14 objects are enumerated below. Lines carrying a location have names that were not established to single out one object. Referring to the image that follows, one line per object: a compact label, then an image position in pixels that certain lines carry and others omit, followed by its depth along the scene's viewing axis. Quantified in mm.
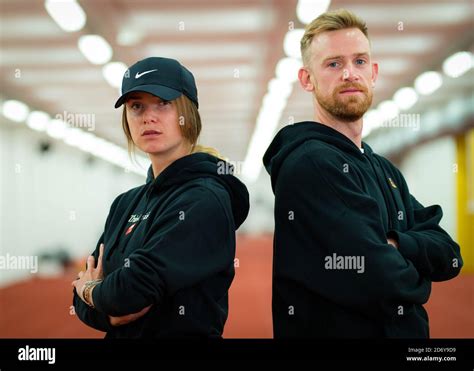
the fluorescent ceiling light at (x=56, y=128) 6777
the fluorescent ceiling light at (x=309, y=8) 3922
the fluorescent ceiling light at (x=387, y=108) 3679
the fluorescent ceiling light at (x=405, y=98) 4252
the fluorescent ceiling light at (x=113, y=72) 5008
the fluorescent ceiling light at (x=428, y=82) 4805
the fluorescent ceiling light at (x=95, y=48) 4578
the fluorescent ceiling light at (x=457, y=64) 4543
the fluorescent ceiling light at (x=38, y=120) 6011
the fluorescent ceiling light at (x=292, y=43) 4588
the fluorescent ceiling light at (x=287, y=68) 5250
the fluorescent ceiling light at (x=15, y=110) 5931
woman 1616
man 1678
